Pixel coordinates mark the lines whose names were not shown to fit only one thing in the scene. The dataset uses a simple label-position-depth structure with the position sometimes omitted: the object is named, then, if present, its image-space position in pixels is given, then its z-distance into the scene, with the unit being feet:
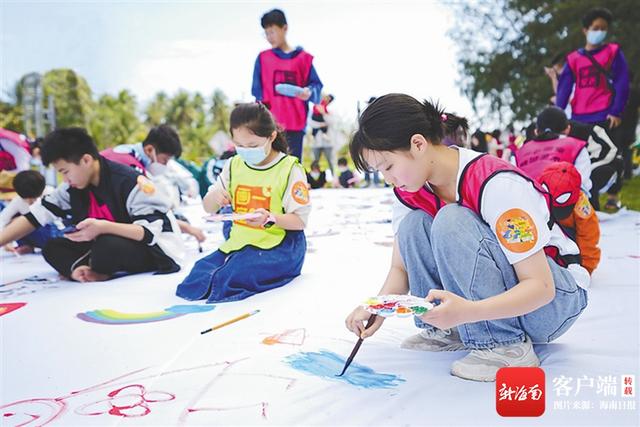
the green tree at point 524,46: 26.61
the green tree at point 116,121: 88.20
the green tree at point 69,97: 88.99
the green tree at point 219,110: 99.45
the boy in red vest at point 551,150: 9.20
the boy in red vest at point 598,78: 12.94
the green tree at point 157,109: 105.19
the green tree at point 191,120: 92.12
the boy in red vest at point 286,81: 12.71
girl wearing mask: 7.29
